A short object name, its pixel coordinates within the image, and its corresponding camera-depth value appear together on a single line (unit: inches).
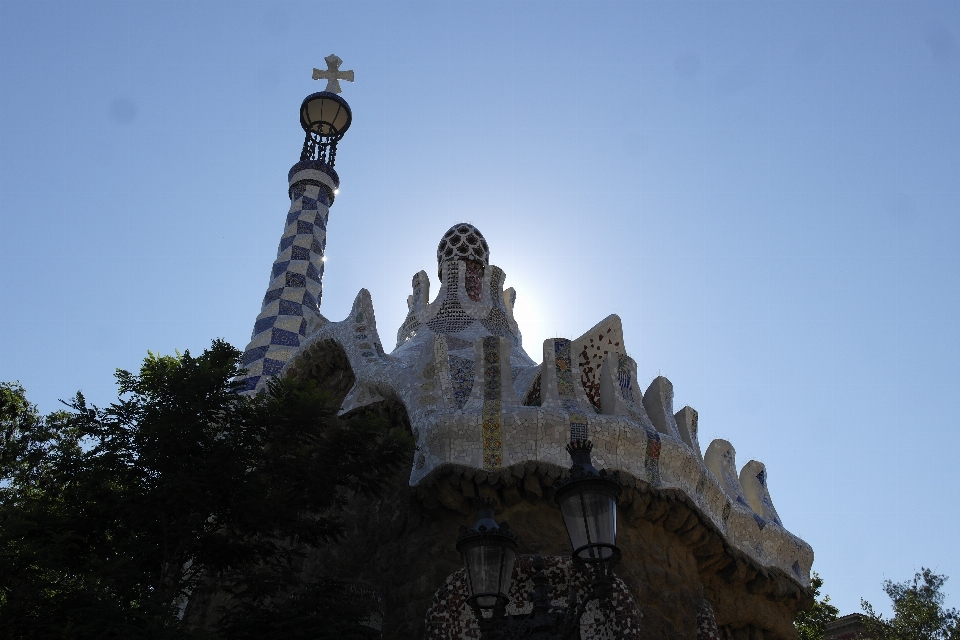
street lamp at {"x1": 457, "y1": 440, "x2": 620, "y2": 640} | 137.4
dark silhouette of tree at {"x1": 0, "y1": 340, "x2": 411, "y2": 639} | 199.5
